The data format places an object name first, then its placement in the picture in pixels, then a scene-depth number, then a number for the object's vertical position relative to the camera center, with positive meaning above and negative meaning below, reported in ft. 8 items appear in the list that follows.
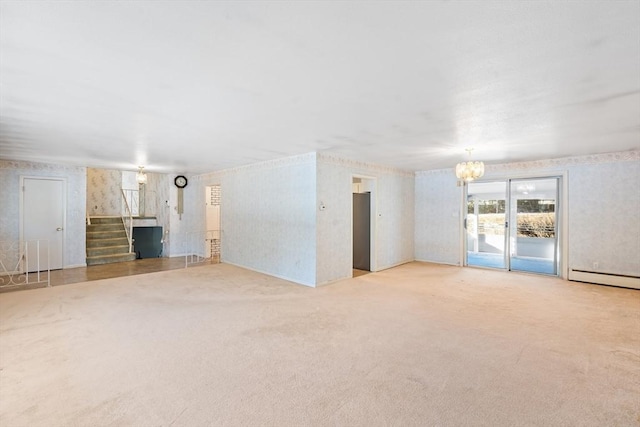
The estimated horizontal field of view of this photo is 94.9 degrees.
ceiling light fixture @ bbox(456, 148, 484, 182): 16.02 +2.27
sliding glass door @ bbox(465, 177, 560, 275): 21.34 -0.69
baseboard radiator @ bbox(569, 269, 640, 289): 17.19 -4.12
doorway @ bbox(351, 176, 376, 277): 21.93 -1.02
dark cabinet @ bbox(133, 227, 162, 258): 30.71 -3.07
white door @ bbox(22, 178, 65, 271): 21.02 -0.54
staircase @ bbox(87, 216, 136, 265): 25.14 -2.75
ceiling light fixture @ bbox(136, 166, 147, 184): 23.15 +2.76
